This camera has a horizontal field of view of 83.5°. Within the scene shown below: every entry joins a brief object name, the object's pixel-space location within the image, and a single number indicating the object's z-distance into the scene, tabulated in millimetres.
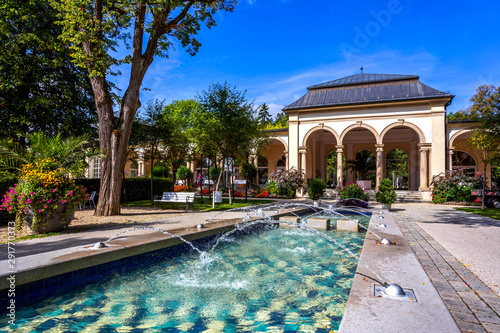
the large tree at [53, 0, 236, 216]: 8750
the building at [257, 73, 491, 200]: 19531
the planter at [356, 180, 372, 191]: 22825
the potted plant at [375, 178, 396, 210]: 12977
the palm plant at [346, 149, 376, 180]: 26312
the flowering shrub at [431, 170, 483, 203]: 16891
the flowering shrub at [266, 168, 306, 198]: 20555
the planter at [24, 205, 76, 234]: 6207
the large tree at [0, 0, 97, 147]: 10781
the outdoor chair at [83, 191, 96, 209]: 12488
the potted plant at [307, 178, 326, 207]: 14281
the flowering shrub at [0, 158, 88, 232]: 5996
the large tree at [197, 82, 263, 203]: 14016
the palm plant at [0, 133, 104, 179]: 6605
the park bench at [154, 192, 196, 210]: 11352
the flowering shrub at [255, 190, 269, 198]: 20562
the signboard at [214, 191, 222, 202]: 13345
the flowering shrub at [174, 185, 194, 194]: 21891
